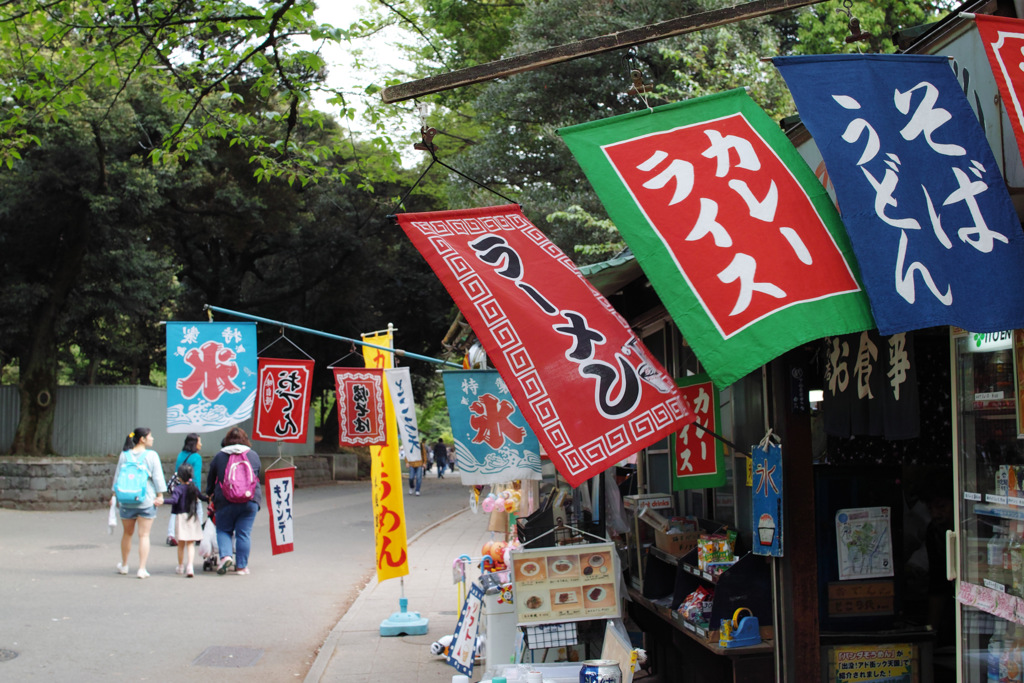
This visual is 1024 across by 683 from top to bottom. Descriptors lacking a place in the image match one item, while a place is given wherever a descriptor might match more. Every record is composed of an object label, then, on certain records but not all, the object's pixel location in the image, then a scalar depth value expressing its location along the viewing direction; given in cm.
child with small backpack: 1230
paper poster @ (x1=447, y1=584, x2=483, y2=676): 718
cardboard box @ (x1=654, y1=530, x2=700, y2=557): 679
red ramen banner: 397
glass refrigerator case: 373
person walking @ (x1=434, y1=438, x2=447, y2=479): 4316
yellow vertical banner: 943
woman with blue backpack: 1169
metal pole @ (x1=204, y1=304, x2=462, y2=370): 880
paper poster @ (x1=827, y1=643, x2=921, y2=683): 541
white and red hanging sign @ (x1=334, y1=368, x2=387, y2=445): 968
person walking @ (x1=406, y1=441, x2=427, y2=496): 3125
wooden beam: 400
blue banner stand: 930
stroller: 1307
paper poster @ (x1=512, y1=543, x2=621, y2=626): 564
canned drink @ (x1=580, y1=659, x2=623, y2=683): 453
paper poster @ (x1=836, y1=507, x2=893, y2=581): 575
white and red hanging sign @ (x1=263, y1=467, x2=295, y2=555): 1020
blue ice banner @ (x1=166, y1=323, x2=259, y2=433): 898
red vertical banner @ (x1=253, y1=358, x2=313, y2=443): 1007
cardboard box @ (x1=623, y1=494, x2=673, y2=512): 762
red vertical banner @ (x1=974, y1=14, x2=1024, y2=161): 327
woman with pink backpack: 1234
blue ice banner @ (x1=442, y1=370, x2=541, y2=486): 681
